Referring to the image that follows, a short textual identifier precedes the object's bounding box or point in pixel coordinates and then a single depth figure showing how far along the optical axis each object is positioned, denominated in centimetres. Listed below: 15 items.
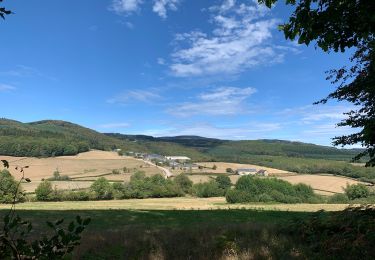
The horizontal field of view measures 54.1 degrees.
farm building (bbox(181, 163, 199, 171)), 15081
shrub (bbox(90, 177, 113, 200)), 7962
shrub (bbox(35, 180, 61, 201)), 7231
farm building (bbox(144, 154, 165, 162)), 18841
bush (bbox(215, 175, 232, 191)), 9338
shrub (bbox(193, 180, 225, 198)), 9069
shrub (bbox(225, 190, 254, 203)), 7219
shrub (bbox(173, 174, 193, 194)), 9489
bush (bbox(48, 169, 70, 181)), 10459
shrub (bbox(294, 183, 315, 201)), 8075
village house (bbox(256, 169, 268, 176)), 12413
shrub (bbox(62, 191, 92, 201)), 7606
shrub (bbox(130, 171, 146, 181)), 9902
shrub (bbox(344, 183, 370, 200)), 7025
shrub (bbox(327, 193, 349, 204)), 7130
